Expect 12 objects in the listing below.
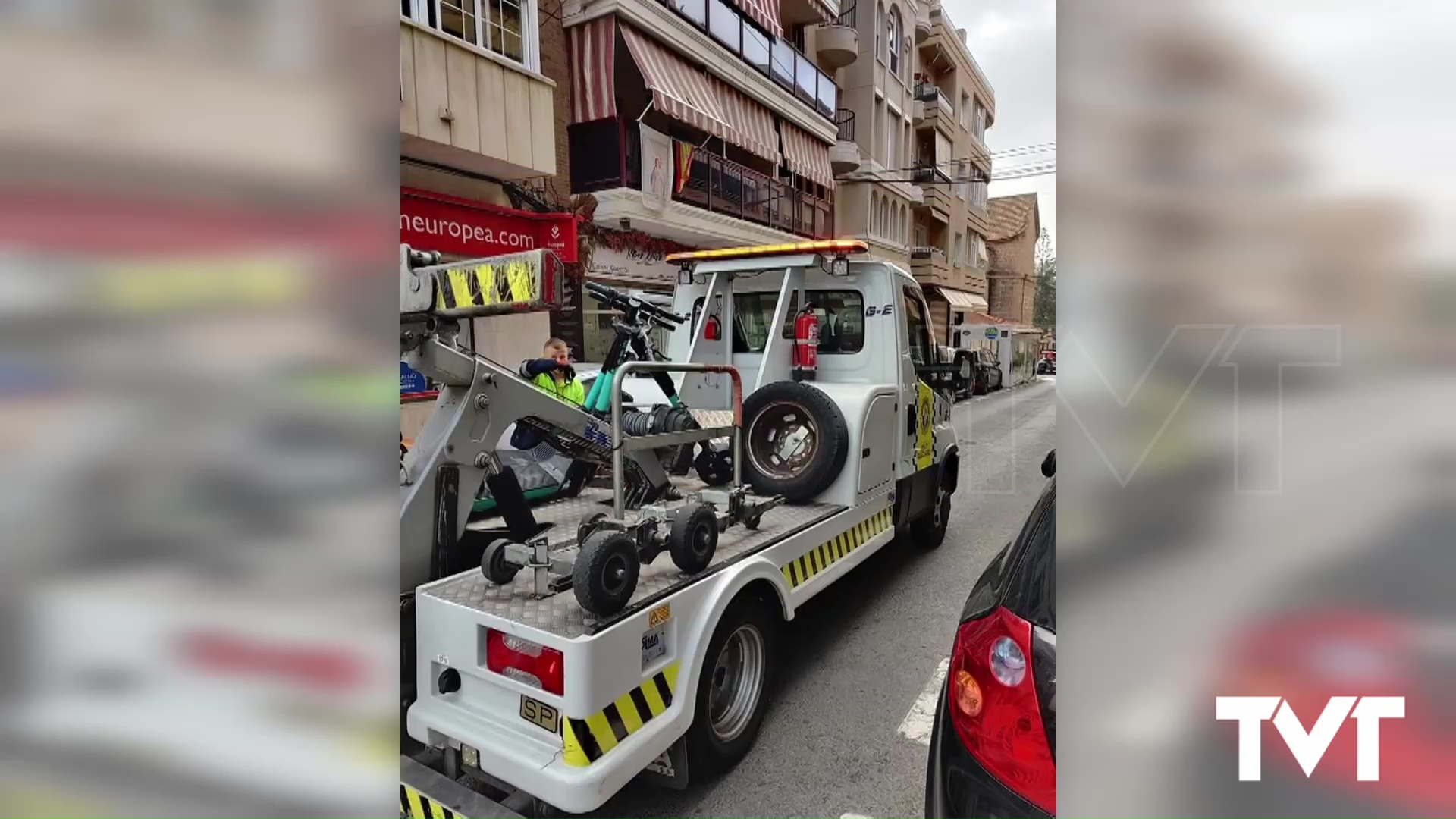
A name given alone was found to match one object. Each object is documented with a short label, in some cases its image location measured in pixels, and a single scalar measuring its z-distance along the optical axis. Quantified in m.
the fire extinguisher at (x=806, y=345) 5.14
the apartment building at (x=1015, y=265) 49.31
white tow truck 2.48
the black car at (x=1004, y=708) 1.67
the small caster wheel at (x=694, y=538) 3.04
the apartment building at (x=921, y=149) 25.59
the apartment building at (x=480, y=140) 9.26
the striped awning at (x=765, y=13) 16.86
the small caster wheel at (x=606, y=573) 2.51
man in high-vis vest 4.26
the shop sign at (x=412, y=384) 8.01
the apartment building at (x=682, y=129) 13.40
